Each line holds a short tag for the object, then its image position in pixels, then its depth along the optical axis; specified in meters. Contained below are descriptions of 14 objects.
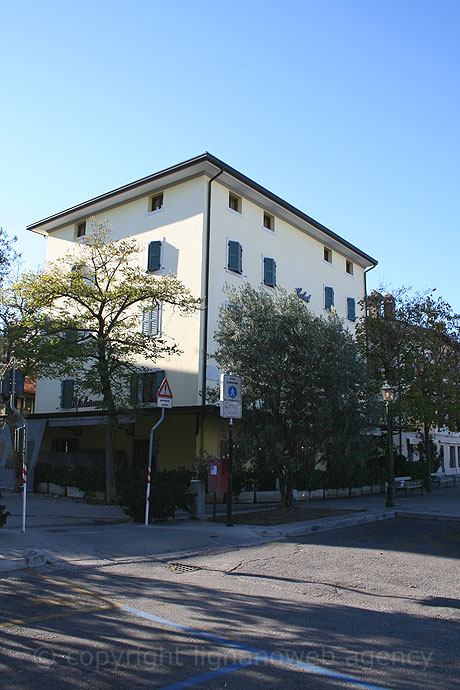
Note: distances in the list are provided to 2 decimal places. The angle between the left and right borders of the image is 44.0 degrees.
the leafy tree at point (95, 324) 16.05
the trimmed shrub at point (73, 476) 17.98
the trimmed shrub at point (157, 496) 12.39
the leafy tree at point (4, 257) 15.20
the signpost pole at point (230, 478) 12.15
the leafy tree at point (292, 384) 13.57
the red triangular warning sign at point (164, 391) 12.38
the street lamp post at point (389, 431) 17.41
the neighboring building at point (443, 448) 36.75
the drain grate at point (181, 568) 7.99
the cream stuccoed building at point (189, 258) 19.91
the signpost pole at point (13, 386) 10.62
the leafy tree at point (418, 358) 22.58
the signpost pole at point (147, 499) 11.85
